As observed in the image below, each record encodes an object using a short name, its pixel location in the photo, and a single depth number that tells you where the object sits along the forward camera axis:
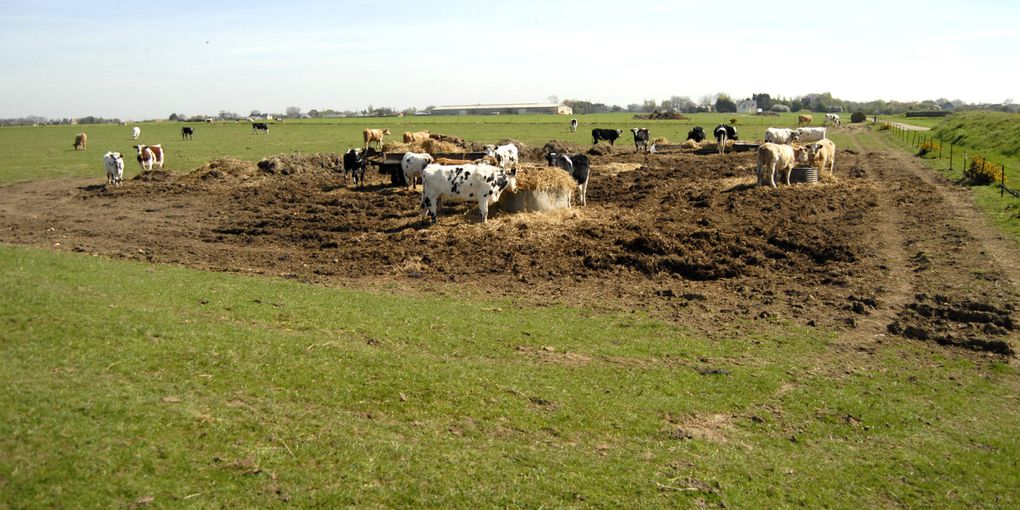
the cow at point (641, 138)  46.78
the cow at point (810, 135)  47.33
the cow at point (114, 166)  27.45
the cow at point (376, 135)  49.23
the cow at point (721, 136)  41.73
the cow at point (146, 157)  31.23
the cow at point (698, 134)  51.56
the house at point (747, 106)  167.62
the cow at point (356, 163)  27.23
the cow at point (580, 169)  22.48
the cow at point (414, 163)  24.91
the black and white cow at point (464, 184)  18.84
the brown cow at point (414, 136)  40.11
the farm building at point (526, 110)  179.75
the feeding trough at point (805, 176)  26.23
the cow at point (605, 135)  51.06
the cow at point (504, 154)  25.50
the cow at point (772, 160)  25.11
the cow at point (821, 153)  26.72
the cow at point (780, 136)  43.44
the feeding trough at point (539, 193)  19.81
